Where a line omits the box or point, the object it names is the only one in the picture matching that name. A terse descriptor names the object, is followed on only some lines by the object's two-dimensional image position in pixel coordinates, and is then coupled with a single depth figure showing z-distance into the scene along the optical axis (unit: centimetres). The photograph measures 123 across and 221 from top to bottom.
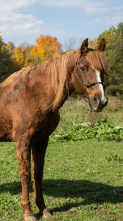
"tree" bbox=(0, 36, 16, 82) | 4053
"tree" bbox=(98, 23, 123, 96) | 2969
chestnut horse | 334
